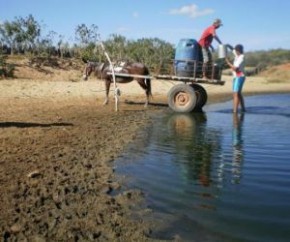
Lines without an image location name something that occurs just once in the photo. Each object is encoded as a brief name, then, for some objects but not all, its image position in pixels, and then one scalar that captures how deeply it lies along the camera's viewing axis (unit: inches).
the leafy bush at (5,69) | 576.6
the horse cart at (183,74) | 369.1
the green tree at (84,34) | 910.6
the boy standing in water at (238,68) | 349.1
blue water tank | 368.8
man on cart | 355.7
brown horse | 411.3
